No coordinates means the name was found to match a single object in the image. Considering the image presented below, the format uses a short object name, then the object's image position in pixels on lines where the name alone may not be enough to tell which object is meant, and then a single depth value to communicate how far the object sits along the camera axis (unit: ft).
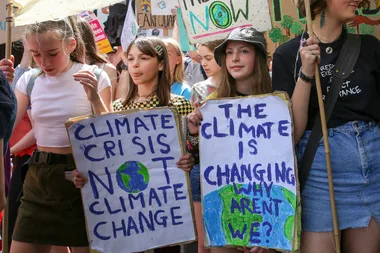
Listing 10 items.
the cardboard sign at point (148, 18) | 28.22
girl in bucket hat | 14.02
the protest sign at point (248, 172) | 12.47
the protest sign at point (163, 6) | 25.66
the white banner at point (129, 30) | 22.34
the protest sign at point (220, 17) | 15.26
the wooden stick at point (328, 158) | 11.56
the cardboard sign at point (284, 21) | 15.38
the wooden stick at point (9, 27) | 13.41
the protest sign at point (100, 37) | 24.93
